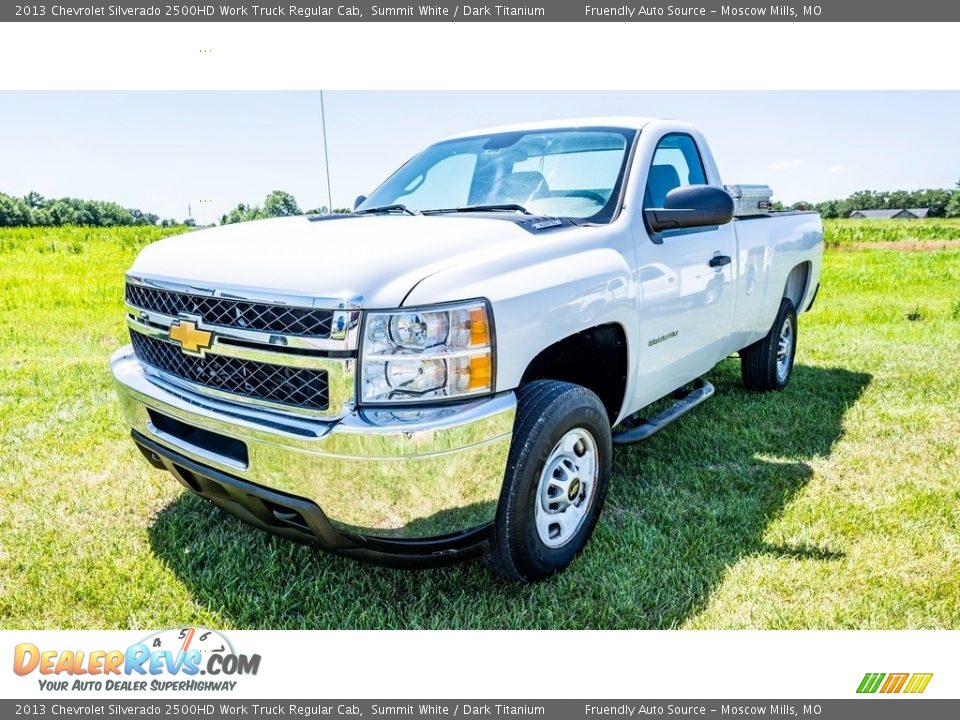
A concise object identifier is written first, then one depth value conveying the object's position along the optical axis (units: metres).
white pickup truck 2.18
